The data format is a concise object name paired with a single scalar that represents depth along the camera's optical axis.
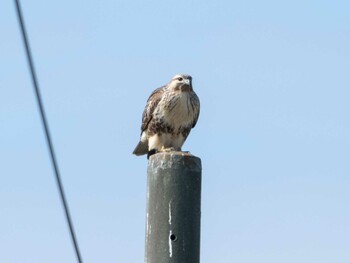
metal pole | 13.59
